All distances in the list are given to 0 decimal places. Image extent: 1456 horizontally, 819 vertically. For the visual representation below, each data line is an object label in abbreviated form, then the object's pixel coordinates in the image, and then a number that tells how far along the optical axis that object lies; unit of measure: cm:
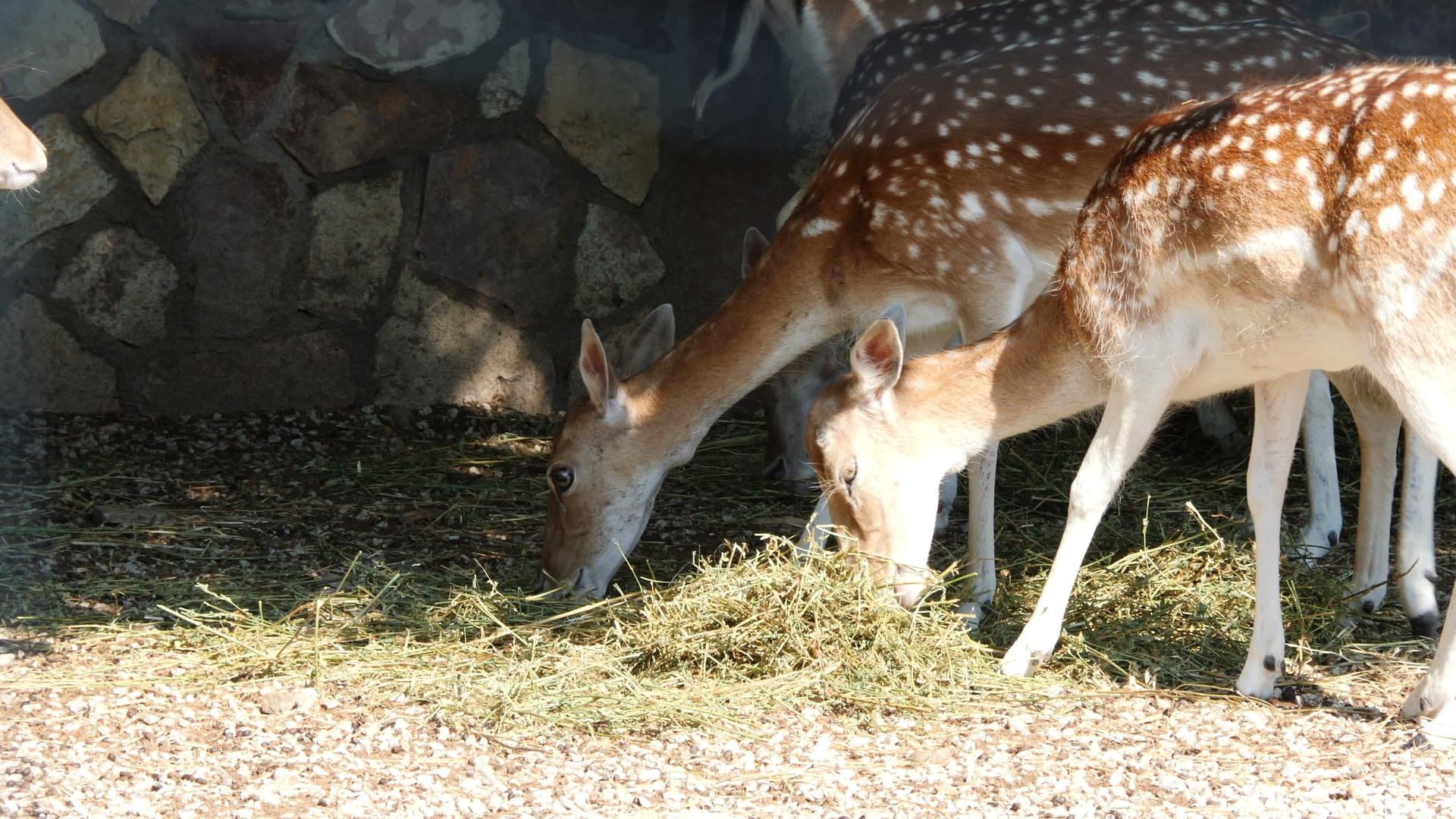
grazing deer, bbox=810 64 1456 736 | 724
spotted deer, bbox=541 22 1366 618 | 990
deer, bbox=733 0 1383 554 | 1116
